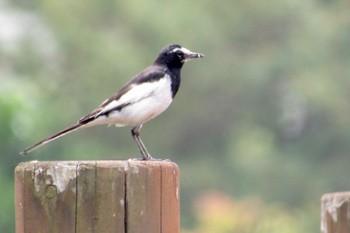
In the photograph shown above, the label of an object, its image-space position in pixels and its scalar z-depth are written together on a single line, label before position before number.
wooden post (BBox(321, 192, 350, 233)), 11.70
